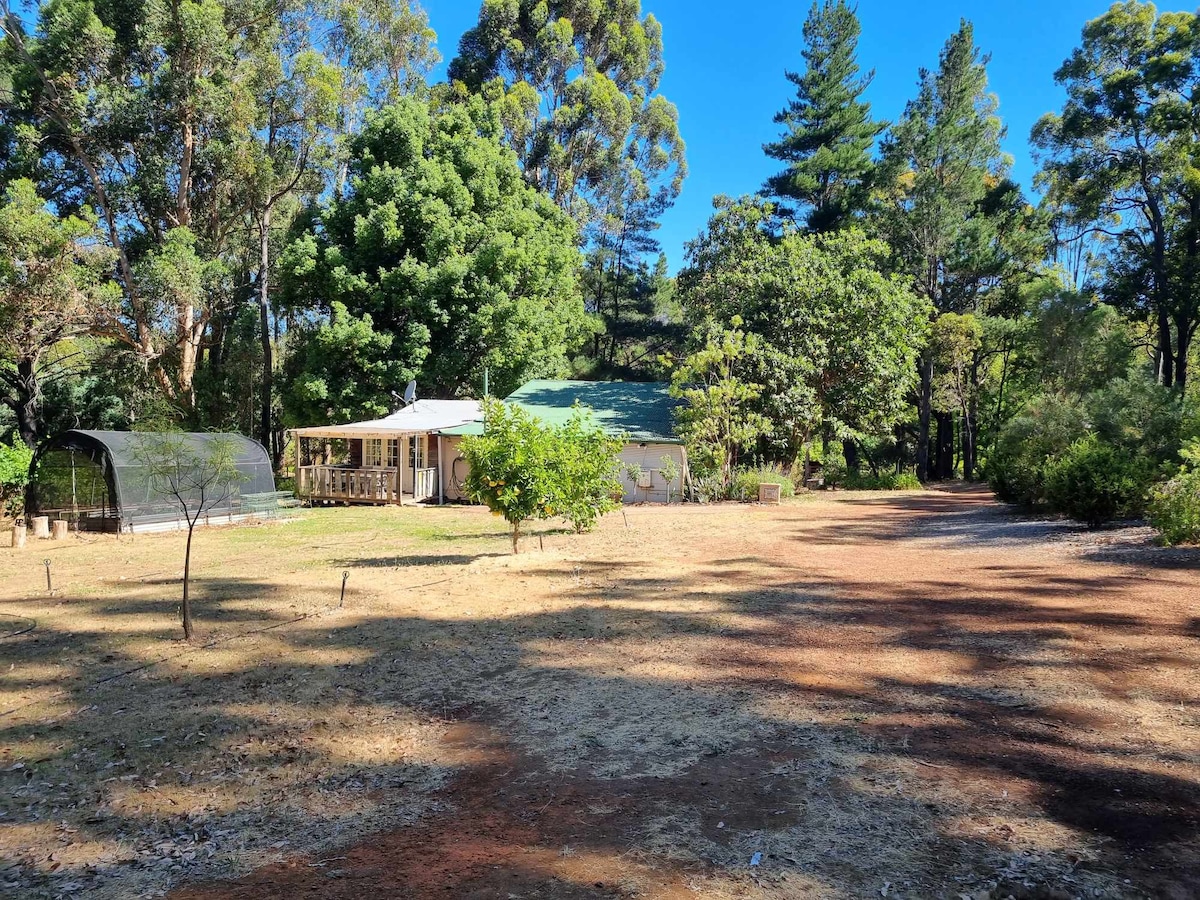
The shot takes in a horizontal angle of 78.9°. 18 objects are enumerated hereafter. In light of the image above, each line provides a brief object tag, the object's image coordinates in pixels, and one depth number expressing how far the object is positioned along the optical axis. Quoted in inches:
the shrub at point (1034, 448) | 695.1
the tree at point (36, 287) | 805.2
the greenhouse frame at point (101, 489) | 647.8
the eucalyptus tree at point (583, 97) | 1509.6
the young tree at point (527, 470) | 432.8
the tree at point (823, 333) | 1055.6
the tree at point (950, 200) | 1379.2
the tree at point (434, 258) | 1111.6
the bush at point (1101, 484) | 525.7
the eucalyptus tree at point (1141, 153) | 1014.4
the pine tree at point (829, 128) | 1476.4
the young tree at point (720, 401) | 967.6
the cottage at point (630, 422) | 960.9
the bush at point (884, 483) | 1241.4
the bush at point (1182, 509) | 430.0
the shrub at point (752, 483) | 963.3
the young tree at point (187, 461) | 292.5
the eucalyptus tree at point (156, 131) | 979.3
